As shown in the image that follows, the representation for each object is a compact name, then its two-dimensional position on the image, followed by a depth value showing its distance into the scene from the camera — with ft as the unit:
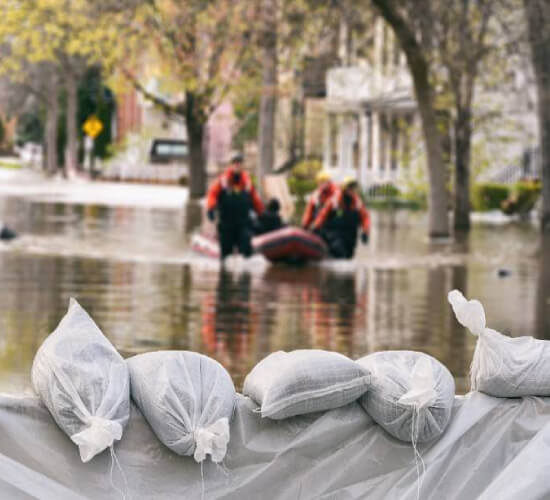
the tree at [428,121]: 96.78
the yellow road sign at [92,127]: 227.20
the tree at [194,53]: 128.06
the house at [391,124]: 137.28
